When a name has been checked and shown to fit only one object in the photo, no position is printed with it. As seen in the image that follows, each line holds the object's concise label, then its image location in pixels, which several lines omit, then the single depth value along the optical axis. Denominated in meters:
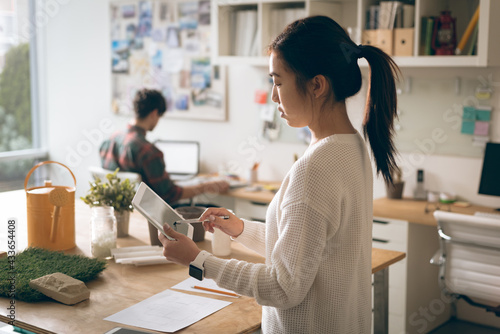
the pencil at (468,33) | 3.26
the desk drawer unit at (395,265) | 3.30
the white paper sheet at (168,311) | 1.52
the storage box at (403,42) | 3.39
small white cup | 2.09
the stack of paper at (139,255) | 1.97
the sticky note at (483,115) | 3.48
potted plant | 2.29
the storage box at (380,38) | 3.45
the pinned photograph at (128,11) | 4.87
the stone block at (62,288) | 1.64
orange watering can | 2.06
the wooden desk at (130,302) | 1.52
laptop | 4.56
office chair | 2.81
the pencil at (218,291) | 1.75
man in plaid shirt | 3.50
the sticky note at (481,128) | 3.49
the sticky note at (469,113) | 3.51
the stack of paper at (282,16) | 3.86
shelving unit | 3.12
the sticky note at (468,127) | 3.53
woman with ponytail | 1.34
